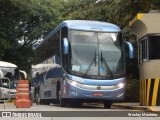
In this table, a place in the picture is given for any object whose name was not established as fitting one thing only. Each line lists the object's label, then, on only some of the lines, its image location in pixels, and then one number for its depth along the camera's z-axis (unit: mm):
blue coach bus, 18547
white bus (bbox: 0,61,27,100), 33281
